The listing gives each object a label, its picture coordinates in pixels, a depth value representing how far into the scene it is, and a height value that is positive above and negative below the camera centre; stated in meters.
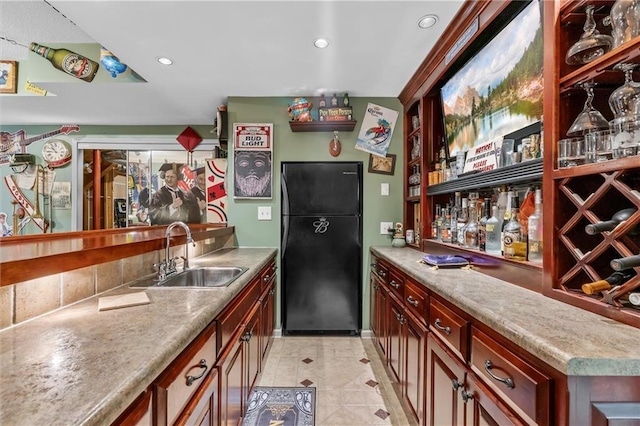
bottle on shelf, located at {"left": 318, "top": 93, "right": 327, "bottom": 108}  2.88 +1.10
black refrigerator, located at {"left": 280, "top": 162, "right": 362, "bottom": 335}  2.88 -0.31
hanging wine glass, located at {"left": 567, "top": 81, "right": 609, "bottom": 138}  1.00 +0.32
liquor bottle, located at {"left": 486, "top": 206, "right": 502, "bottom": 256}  1.56 -0.11
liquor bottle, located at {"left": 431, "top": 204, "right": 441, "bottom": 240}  2.38 -0.09
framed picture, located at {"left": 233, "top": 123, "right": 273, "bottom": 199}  2.93 +0.58
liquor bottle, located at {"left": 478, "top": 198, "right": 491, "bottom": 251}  1.65 -0.07
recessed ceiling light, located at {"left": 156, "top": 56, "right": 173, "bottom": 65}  2.27 +1.20
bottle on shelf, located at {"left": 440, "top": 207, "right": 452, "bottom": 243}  2.12 -0.10
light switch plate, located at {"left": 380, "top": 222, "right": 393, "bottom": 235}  2.98 -0.13
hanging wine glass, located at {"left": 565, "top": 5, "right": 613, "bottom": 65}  0.98 +0.57
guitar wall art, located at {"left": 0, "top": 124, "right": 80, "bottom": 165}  4.27 +1.05
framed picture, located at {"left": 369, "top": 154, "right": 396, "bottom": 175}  2.97 +0.51
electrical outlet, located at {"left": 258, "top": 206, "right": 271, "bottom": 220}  2.98 +0.02
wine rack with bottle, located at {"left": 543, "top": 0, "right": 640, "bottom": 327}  0.87 +0.07
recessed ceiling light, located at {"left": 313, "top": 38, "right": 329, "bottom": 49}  1.98 +1.17
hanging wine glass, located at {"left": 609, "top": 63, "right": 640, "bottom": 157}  0.87 +0.31
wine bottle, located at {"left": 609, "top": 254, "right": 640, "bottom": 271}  0.80 -0.13
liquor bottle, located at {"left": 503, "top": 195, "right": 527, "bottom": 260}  1.34 -0.11
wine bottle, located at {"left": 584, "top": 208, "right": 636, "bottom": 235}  0.89 -0.03
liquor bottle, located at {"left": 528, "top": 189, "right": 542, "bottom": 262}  1.23 -0.08
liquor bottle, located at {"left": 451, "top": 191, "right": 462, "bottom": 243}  2.07 +0.00
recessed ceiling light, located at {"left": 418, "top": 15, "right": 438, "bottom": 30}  1.77 +1.18
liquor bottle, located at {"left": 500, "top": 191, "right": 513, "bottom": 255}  1.47 +0.00
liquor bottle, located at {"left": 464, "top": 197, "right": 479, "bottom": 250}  1.81 -0.09
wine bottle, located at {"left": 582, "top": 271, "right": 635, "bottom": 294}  0.87 -0.20
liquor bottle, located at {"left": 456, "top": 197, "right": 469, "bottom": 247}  1.95 -0.04
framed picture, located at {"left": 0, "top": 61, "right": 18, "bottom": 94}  2.95 +1.41
